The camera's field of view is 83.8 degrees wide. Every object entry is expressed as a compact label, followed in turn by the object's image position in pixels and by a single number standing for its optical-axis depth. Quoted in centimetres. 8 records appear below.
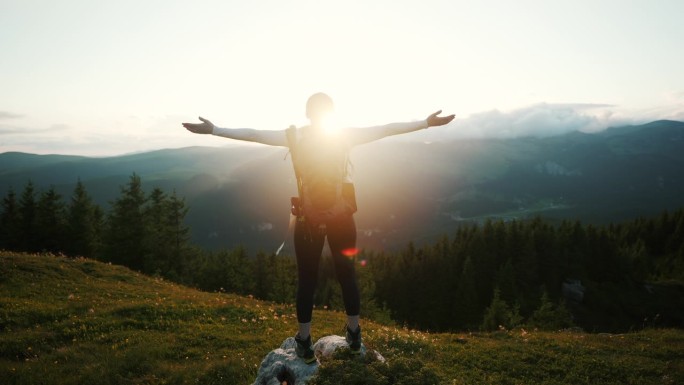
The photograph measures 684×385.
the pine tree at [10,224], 5209
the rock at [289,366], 695
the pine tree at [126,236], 4738
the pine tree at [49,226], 5141
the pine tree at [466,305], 7431
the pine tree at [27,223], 5184
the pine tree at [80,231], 5172
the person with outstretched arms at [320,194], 668
